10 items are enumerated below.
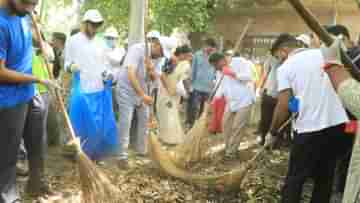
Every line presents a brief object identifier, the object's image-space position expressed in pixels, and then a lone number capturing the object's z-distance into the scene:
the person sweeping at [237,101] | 5.56
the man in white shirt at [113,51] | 5.60
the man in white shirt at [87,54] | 4.41
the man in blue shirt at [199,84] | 7.88
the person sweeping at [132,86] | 4.61
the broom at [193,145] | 4.94
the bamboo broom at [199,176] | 4.13
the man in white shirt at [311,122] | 3.15
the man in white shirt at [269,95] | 6.11
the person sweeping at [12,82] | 2.64
